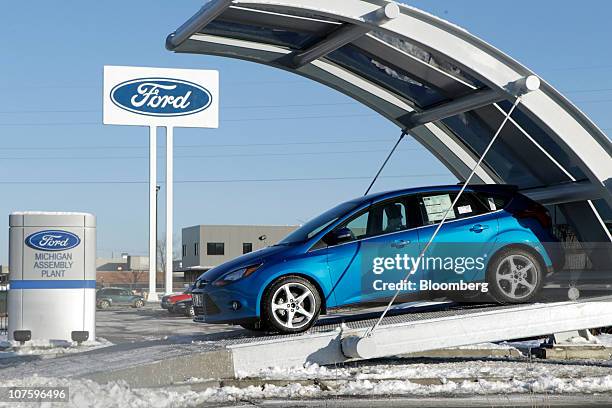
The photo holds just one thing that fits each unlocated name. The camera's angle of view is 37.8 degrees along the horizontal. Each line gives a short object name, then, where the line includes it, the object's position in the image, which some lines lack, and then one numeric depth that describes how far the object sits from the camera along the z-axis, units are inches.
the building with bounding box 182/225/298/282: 3230.8
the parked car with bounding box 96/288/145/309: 1854.1
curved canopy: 390.3
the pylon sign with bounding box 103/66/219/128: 1857.8
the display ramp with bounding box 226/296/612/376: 368.5
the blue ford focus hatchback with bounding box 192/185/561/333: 391.9
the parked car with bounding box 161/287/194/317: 1390.3
